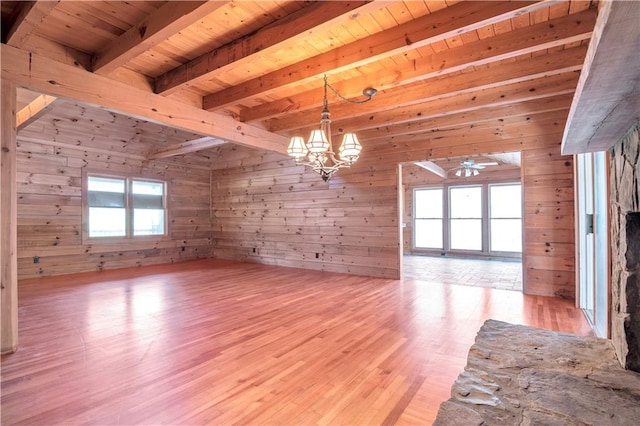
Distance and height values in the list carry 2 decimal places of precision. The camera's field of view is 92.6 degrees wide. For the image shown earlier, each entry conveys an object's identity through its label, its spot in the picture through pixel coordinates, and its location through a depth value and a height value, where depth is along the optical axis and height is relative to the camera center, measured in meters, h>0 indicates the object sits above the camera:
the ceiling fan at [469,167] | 7.36 +1.21
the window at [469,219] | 8.55 -0.11
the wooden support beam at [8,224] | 2.46 -0.04
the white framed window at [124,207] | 6.53 +0.25
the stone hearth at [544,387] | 1.56 -1.01
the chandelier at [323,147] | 3.33 +0.79
